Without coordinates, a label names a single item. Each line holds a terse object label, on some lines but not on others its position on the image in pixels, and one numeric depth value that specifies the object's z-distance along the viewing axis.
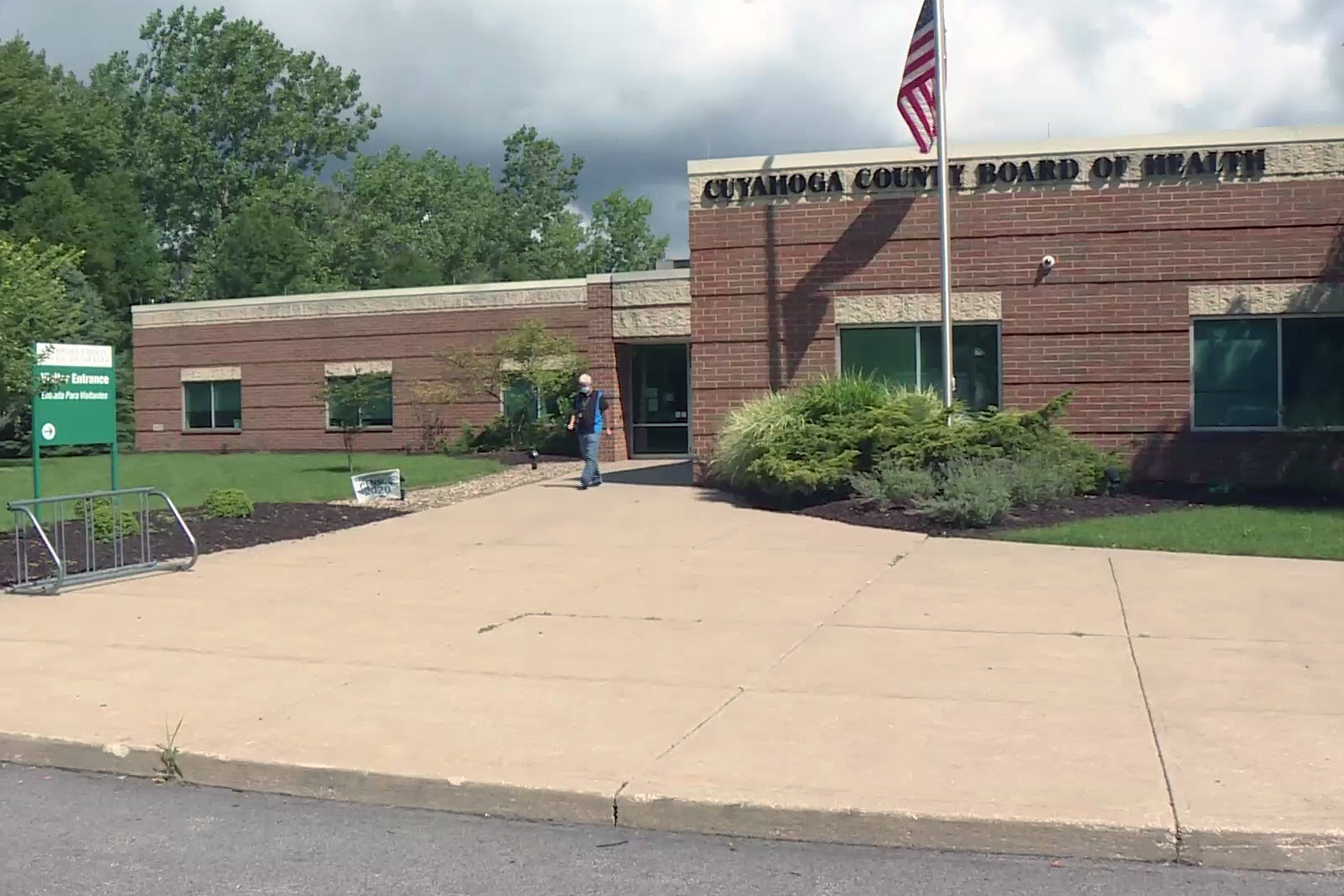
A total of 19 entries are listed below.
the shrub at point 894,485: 14.62
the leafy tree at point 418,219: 62.34
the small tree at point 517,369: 27.80
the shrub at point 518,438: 28.23
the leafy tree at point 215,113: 63.22
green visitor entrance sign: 13.09
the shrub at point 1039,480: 14.88
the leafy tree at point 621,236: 71.12
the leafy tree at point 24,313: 13.04
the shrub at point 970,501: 13.90
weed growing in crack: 6.21
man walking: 18.75
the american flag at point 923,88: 17.16
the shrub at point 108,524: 13.55
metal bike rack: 11.00
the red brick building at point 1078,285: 16.92
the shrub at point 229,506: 15.55
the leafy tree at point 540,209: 69.06
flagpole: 16.77
